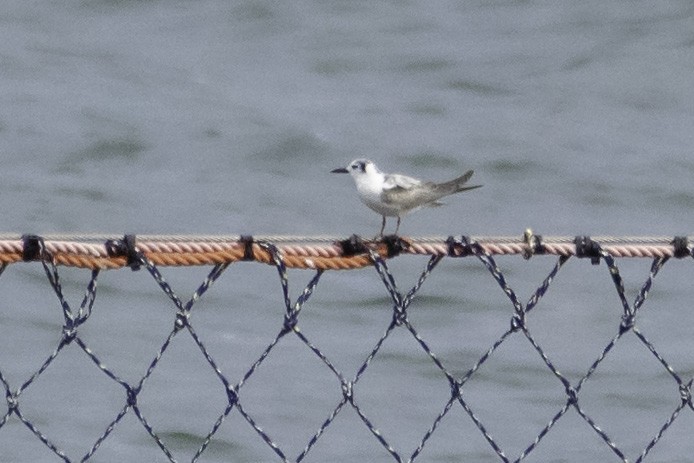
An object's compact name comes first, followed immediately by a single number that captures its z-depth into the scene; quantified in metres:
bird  10.90
